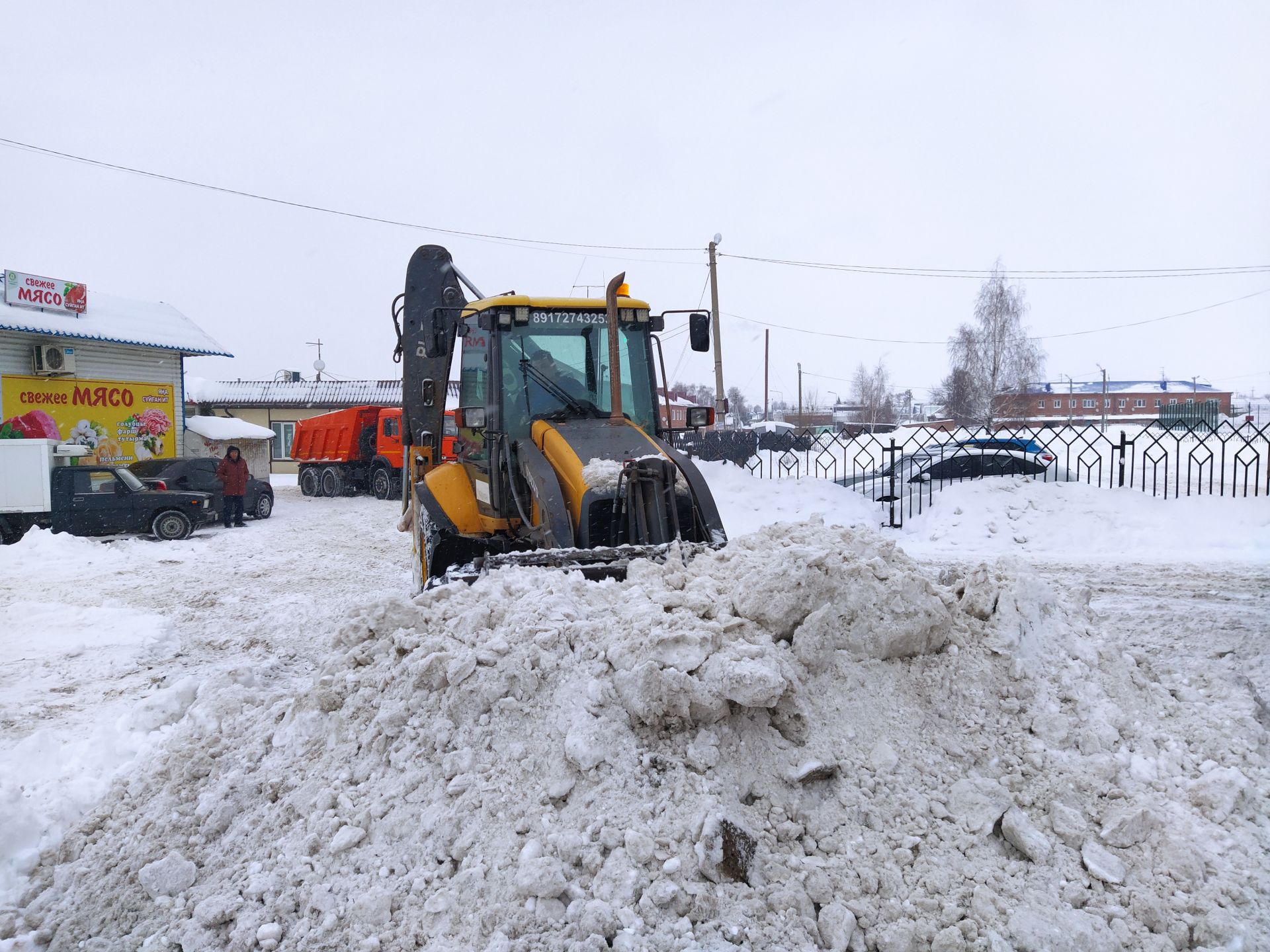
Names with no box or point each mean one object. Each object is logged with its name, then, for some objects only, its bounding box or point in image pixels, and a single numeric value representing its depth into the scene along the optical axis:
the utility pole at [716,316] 20.86
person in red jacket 16.17
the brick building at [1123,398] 66.31
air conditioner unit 19.05
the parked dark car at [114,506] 13.53
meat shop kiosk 18.84
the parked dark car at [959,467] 15.09
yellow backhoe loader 5.64
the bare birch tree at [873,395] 70.56
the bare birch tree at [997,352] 38.59
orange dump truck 22.81
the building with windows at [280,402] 35.66
